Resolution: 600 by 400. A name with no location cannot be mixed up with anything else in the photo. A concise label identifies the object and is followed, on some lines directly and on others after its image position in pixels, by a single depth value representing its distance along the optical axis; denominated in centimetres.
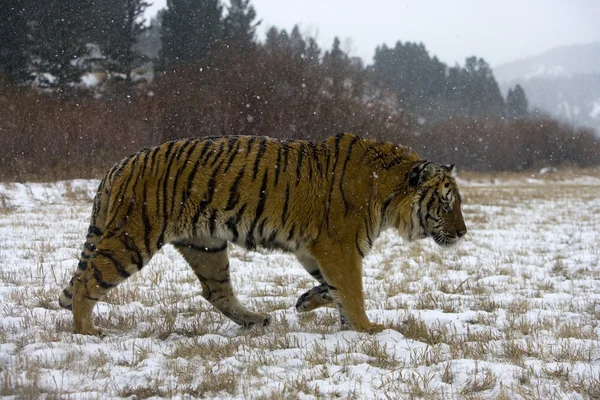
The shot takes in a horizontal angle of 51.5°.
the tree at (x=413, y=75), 5321
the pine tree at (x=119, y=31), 3491
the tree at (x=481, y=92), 6606
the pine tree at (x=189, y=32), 3594
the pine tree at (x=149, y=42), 5488
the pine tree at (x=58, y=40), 3097
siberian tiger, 498
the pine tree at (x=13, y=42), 2925
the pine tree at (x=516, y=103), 6688
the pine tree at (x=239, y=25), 3772
